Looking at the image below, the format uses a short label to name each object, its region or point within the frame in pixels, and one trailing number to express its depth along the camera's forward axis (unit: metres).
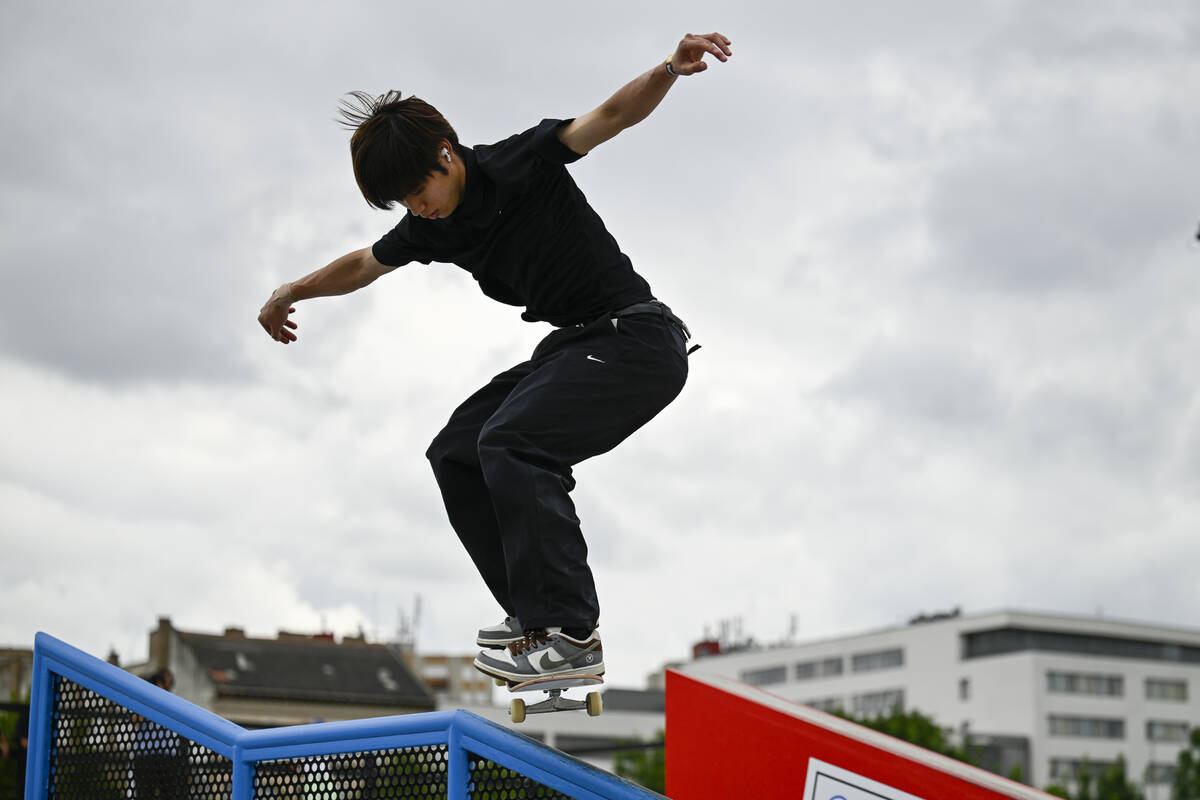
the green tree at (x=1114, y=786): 62.12
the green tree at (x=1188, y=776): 60.94
